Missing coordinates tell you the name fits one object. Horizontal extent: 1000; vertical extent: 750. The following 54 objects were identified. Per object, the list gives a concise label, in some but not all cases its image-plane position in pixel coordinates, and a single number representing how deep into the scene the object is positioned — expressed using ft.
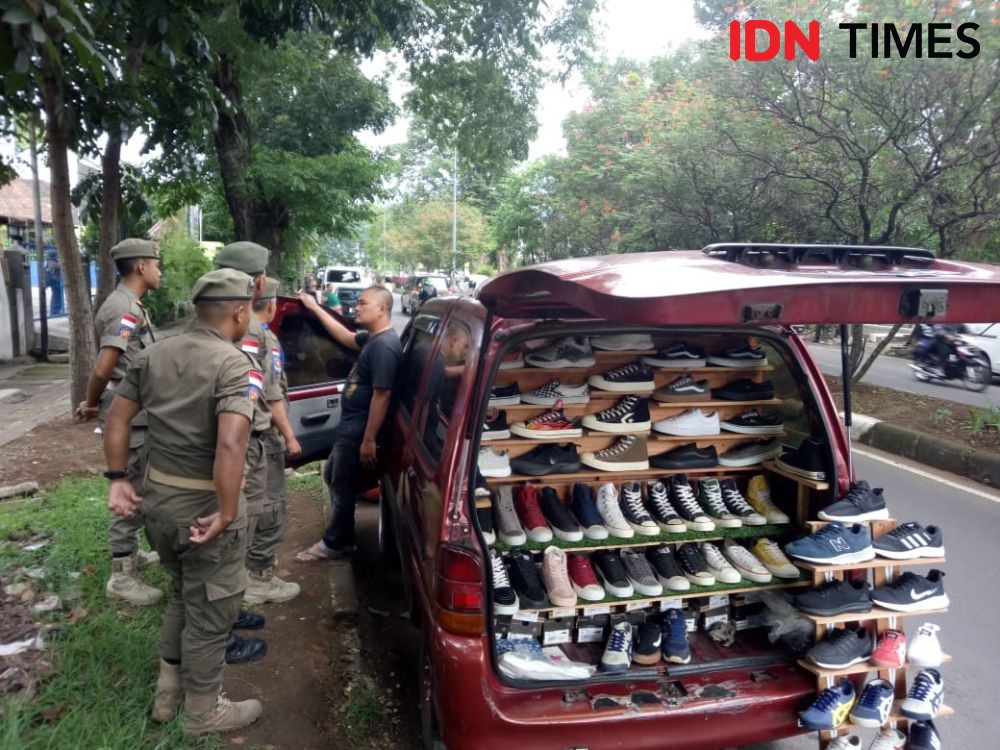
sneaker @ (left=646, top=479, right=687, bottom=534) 9.60
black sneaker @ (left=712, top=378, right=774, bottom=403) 10.52
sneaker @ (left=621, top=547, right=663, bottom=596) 8.97
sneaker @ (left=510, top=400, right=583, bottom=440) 9.79
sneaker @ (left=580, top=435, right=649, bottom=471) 9.90
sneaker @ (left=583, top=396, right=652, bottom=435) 10.00
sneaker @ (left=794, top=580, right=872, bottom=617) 8.29
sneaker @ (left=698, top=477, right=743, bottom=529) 9.80
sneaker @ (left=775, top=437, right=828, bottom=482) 9.40
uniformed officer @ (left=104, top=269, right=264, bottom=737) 8.32
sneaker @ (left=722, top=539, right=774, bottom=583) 9.23
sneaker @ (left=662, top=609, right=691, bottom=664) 8.60
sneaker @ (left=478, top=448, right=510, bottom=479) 9.40
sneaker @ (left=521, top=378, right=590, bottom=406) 10.12
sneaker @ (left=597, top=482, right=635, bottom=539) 9.36
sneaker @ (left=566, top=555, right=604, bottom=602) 8.84
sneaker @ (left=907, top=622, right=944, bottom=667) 8.17
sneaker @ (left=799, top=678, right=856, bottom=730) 7.82
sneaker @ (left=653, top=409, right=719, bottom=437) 10.26
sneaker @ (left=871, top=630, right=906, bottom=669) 8.26
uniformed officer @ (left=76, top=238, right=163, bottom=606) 11.44
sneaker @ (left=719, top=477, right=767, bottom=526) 9.90
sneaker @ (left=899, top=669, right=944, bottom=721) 8.08
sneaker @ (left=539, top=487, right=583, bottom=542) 9.25
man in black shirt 13.24
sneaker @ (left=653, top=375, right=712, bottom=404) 10.37
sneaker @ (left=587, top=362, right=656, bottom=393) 10.23
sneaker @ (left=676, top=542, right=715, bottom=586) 9.21
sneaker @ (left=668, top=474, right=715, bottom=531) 9.63
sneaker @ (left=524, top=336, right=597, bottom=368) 10.14
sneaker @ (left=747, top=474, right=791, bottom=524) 10.03
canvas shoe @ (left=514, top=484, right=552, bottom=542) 9.18
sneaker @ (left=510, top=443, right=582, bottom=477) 9.66
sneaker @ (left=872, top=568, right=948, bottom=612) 8.46
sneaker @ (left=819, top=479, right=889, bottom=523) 8.74
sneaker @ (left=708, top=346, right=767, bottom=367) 10.66
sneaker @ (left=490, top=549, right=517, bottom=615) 8.29
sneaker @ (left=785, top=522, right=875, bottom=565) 8.52
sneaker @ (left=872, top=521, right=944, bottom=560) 8.63
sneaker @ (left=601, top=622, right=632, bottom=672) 8.37
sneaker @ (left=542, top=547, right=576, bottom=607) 8.63
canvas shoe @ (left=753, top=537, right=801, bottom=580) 9.21
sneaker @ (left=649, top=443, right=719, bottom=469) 10.18
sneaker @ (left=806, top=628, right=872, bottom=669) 8.04
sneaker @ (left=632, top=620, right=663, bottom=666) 8.60
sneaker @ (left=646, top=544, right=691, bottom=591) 9.09
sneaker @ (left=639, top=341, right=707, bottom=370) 10.52
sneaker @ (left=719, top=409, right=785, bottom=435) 10.53
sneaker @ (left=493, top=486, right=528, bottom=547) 9.02
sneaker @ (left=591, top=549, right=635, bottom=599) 8.95
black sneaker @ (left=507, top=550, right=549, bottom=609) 8.58
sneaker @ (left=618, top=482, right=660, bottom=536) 9.45
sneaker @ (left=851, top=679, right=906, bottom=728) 7.95
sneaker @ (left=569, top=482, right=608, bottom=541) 9.37
